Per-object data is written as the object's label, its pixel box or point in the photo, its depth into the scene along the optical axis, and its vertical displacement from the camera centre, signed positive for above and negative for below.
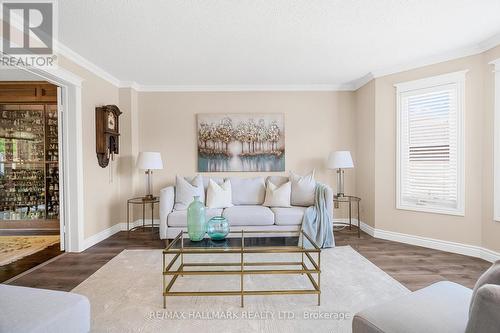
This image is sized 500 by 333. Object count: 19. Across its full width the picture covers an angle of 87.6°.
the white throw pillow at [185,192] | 3.94 -0.44
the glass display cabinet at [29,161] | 4.87 +0.07
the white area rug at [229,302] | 1.89 -1.16
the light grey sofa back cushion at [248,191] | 4.29 -0.46
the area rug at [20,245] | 3.31 -1.16
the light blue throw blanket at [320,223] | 3.57 -0.84
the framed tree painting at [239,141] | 4.68 +0.40
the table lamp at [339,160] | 4.17 +0.04
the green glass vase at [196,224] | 2.50 -0.58
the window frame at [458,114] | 3.31 +0.60
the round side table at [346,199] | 4.08 -0.58
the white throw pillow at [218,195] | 4.02 -0.51
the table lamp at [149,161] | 4.06 +0.04
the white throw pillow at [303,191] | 4.00 -0.44
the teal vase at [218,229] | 2.51 -0.64
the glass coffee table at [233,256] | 2.09 -1.03
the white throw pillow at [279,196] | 4.00 -0.51
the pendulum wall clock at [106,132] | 3.87 +0.49
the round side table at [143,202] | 4.08 -0.60
